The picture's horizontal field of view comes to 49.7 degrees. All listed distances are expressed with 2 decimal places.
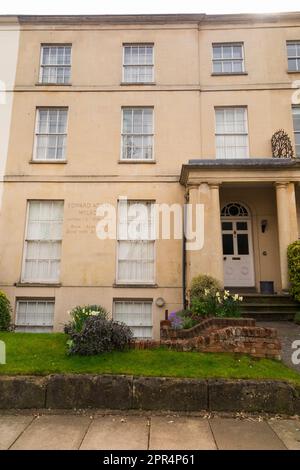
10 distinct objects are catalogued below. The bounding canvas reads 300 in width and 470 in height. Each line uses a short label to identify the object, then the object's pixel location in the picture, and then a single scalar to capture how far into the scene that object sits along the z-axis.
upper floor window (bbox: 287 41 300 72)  13.10
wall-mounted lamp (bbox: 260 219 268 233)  12.09
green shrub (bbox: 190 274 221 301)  9.36
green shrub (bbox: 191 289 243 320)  8.00
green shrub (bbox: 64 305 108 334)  6.81
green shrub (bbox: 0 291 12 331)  9.92
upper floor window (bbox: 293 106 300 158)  12.48
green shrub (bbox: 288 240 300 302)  9.77
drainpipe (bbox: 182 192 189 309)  11.07
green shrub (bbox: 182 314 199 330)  7.81
